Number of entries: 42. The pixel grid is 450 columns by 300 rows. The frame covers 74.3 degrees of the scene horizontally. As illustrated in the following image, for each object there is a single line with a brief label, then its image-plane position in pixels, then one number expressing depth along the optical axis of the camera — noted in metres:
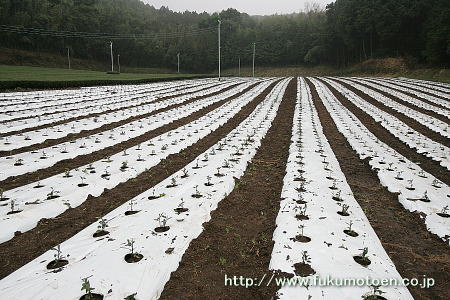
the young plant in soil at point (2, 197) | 3.97
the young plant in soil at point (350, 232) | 3.23
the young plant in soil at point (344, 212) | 3.69
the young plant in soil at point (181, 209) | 3.79
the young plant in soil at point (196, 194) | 4.25
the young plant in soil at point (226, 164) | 5.60
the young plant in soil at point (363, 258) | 2.74
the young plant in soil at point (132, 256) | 2.76
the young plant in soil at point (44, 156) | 5.89
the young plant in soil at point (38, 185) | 4.45
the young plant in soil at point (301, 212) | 3.60
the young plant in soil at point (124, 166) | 5.50
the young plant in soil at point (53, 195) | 4.12
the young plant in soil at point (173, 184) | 4.66
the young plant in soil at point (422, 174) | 5.22
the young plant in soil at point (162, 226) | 3.33
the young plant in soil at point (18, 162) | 5.45
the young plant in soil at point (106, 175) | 5.03
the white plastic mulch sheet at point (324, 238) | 2.40
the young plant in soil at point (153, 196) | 4.23
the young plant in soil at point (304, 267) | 2.61
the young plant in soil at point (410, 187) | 4.61
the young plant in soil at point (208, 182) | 4.72
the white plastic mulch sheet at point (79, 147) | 5.39
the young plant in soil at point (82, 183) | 4.62
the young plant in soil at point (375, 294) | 2.25
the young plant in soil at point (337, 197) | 4.16
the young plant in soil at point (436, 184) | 4.75
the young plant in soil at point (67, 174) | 4.89
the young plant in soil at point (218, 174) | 5.14
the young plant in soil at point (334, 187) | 4.56
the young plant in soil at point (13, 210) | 3.61
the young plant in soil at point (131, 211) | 3.74
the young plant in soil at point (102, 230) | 3.23
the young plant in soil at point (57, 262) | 2.65
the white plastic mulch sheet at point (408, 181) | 3.75
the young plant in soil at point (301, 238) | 3.11
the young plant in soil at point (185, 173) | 5.09
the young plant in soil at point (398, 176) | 5.06
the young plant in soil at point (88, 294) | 2.22
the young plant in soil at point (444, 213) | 3.76
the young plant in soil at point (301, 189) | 4.41
